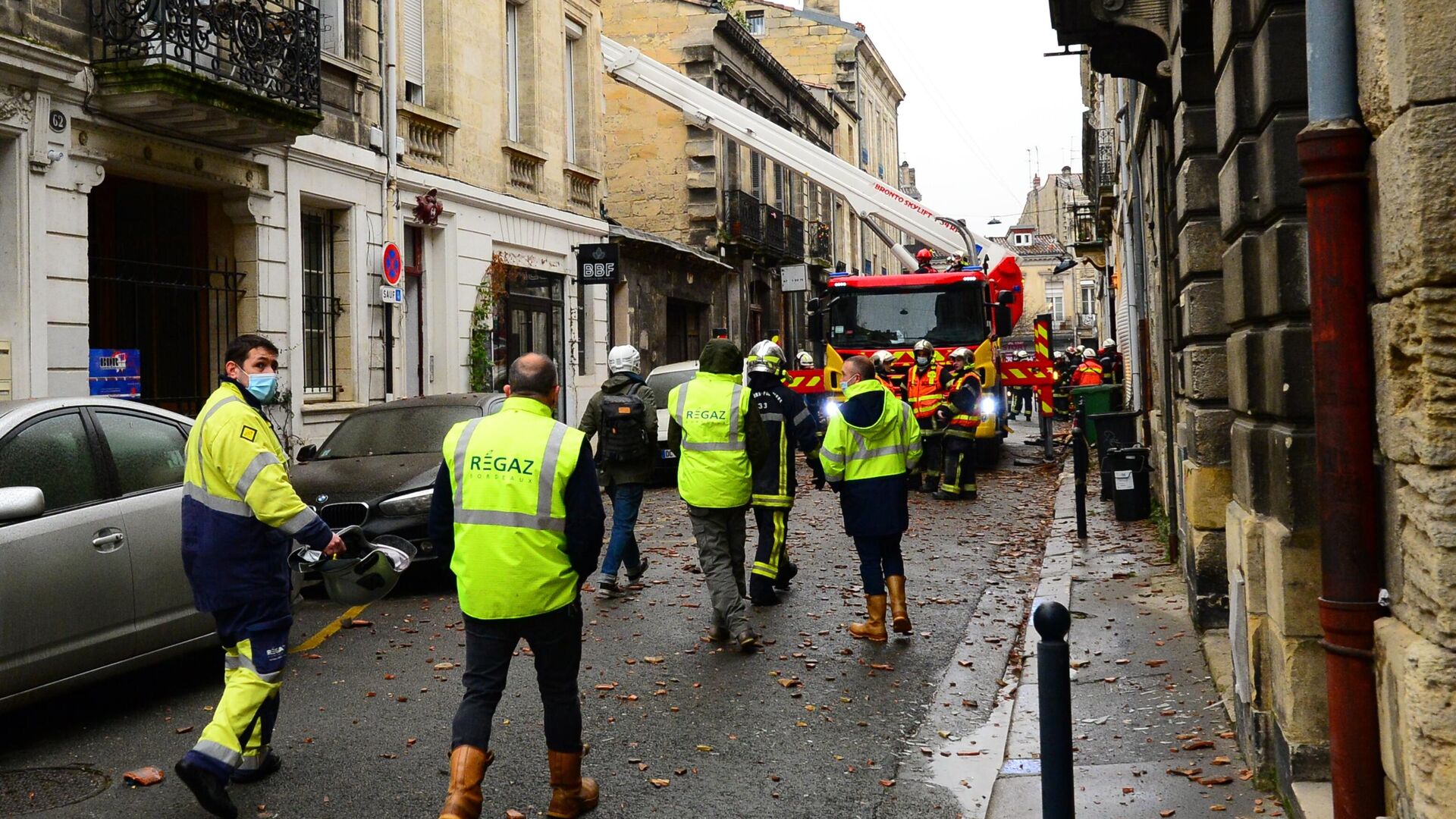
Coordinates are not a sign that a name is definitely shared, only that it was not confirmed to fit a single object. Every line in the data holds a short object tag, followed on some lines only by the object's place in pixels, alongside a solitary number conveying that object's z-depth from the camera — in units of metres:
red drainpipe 3.47
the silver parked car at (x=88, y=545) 5.56
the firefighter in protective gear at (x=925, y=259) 19.70
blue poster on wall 12.49
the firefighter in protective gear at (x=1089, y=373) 21.03
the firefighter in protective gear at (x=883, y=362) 14.92
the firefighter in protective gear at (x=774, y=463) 8.54
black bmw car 9.46
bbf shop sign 21.98
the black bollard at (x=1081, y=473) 11.24
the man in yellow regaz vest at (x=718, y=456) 7.94
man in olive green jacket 9.36
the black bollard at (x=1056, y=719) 3.48
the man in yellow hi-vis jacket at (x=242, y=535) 5.07
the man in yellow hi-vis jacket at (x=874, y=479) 7.90
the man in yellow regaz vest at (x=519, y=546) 4.62
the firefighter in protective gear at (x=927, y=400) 15.93
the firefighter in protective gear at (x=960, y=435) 15.20
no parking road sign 16.12
